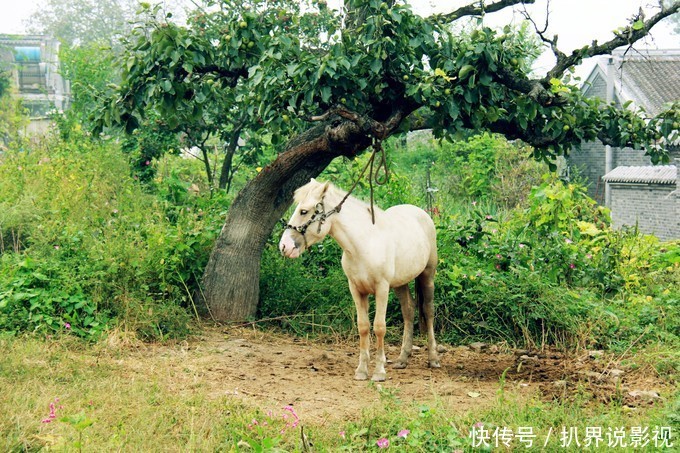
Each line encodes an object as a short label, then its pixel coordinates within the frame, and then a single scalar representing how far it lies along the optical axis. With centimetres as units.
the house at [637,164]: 1587
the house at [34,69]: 3719
